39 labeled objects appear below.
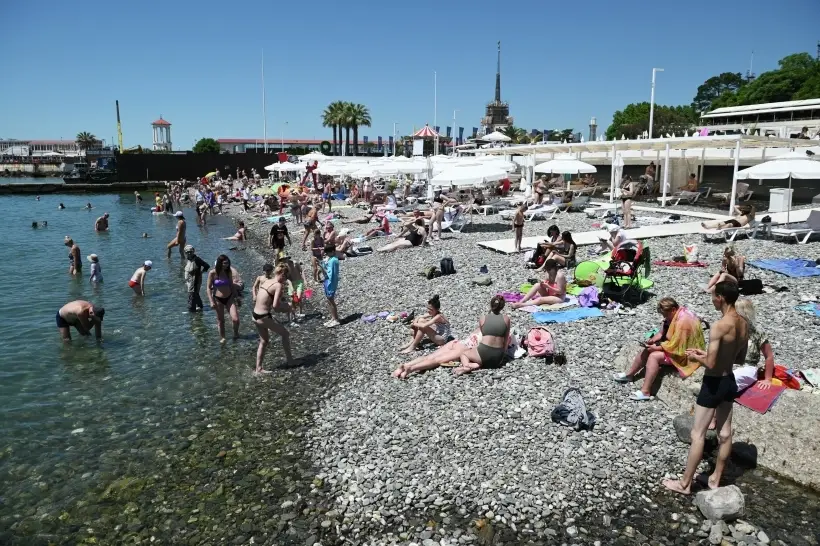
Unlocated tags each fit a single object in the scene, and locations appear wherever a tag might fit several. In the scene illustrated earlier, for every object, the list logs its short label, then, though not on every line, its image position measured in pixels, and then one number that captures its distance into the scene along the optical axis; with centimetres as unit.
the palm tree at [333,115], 7566
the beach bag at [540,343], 776
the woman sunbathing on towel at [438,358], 806
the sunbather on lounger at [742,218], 1486
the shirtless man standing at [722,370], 454
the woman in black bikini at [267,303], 860
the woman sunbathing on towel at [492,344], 766
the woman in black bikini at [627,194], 1705
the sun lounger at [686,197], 2277
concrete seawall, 6000
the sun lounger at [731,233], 1424
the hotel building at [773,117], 3913
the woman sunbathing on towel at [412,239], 1694
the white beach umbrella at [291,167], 4056
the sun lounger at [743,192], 2183
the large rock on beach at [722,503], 478
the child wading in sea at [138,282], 1420
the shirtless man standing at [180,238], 1893
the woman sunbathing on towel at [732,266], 972
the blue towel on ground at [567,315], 914
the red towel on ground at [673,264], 1200
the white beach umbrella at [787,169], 1384
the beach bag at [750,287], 979
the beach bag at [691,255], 1222
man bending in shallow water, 1057
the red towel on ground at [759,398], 568
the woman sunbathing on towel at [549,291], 1000
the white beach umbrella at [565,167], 2078
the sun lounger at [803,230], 1359
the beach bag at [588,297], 960
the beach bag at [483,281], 1189
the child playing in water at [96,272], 1614
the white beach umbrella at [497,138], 3996
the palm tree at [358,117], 7550
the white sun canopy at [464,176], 1784
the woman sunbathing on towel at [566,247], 1192
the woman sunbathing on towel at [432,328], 883
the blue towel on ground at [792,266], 1070
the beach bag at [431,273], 1313
